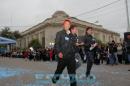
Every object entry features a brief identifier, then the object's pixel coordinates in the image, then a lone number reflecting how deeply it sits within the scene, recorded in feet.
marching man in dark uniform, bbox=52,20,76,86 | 10.20
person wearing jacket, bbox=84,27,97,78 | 13.53
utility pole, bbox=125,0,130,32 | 47.75
